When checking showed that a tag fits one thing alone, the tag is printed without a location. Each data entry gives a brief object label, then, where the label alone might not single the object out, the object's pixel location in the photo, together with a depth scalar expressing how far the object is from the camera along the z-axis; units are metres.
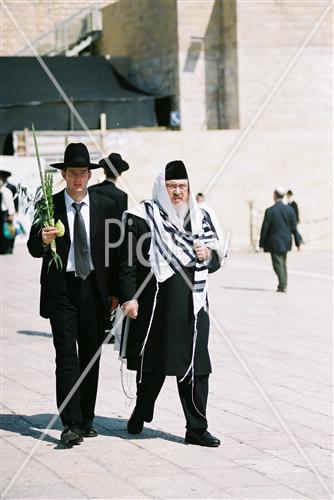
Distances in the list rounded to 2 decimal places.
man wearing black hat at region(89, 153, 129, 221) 12.24
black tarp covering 39.19
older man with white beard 8.93
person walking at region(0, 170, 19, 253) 29.58
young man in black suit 9.01
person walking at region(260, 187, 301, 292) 22.60
